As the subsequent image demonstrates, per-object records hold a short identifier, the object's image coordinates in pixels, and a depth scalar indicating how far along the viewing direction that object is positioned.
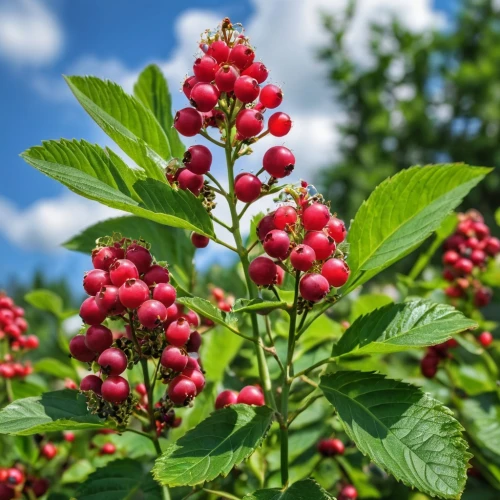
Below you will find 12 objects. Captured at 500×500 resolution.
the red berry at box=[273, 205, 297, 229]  0.17
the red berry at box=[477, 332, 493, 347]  0.35
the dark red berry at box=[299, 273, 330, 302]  0.16
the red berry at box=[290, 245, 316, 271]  0.16
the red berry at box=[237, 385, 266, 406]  0.19
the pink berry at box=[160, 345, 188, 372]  0.17
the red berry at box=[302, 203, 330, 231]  0.17
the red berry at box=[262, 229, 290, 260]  0.17
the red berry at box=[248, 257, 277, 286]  0.17
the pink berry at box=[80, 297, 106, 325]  0.17
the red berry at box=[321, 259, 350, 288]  0.17
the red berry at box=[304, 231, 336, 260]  0.17
